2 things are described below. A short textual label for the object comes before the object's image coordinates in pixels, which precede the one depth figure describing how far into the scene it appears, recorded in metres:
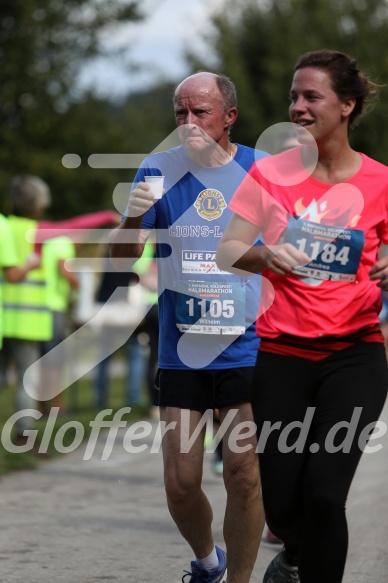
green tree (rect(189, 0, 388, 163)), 36.16
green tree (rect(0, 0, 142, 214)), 27.19
